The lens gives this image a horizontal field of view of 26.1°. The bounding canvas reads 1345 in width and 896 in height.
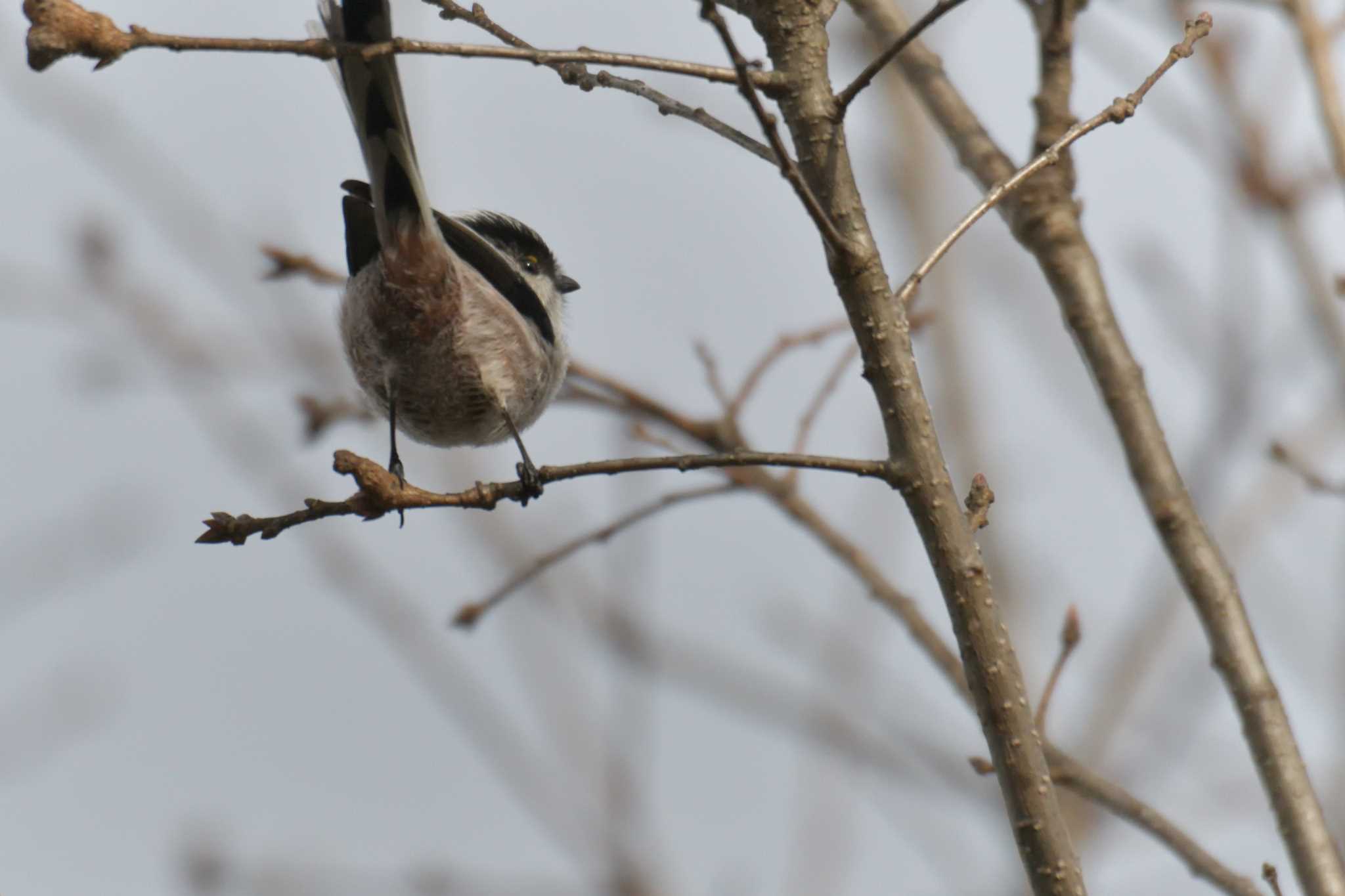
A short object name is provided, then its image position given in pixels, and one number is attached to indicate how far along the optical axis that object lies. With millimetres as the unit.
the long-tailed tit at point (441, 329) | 7320
